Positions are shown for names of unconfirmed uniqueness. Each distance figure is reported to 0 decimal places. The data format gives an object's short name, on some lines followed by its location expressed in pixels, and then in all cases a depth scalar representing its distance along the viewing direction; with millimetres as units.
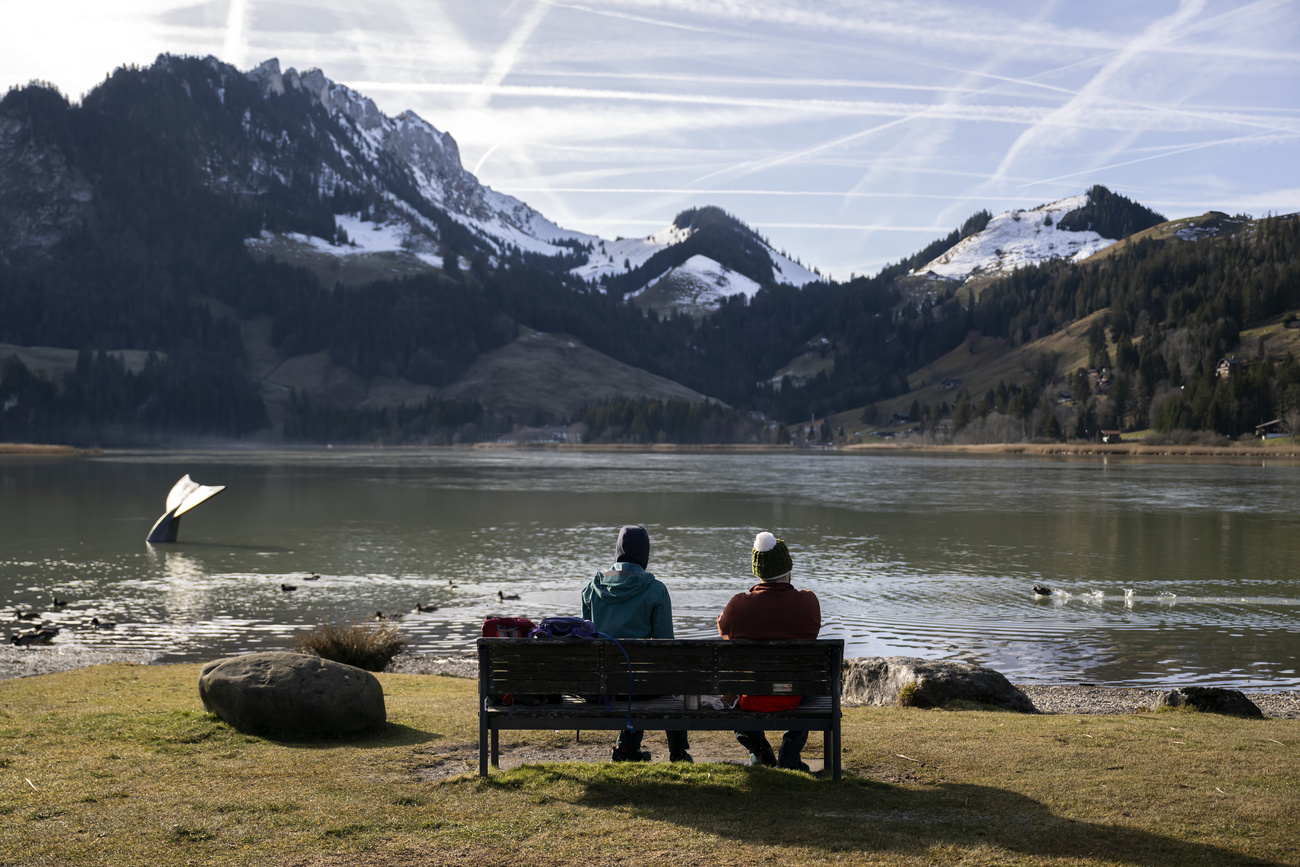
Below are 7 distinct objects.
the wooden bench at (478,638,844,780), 9430
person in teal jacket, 10219
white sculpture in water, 45719
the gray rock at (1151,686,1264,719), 14438
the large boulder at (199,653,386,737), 11422
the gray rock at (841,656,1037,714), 15492
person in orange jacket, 10000
